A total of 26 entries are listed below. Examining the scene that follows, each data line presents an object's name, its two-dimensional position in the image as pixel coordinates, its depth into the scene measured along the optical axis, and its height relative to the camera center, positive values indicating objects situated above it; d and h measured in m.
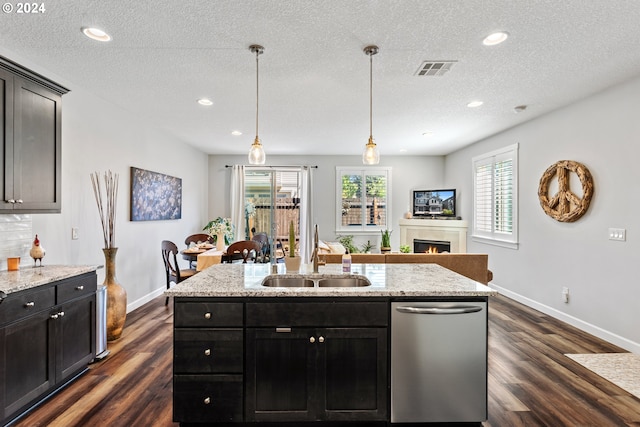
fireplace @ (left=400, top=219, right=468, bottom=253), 6.14 -0.33
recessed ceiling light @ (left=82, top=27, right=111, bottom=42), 2.36 +1.29
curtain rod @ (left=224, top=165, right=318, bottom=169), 7.27 +1.02
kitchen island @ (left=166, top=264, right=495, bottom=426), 1.94 -0.83
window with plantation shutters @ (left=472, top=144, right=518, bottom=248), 5.02 +0.29
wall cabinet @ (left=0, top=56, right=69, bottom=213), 2.33 +0.53
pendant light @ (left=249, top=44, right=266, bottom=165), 2.70 +0.50
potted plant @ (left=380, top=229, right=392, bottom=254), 4.73 -0.46
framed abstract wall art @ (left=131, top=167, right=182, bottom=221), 4.42 +0.24
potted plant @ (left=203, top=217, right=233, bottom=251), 4.94 -0.28
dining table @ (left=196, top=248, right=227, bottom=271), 4.47 -0.62
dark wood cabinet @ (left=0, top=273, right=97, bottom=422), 2.03 -0.88
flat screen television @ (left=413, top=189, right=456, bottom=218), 6.63 +0.23
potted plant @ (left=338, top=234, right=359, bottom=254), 7.23 -0.57
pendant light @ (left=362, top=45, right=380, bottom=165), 2.64 +0.53
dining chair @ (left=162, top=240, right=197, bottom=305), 4.45 -0.79
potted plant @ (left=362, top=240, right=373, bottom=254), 7.23 -0.71
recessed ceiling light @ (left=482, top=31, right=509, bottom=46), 2.41 +1.30
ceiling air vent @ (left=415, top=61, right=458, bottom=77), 2.89 +1.30
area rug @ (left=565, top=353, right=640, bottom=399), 2.61 -1.30
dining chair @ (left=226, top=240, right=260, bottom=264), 4.54 -0.52
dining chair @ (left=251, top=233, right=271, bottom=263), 6.23 -0.54
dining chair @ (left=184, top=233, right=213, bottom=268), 5.83 -0.46
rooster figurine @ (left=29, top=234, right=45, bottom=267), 2.65 -0.31
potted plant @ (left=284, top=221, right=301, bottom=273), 2.45 -0.34
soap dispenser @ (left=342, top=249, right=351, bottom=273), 2.51 -0.38
